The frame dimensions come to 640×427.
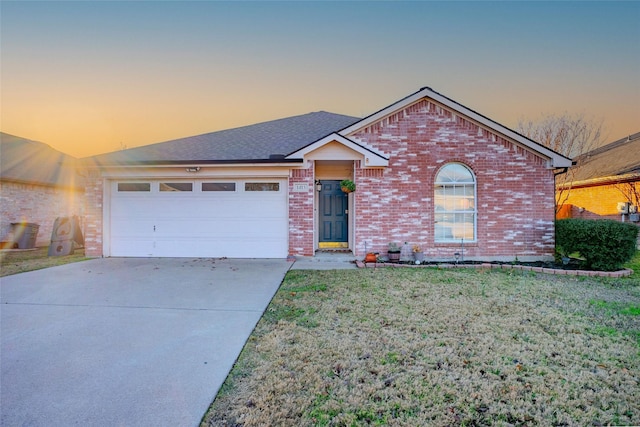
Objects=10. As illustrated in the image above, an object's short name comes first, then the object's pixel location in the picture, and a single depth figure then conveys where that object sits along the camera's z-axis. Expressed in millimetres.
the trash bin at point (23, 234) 12586
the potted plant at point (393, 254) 8617
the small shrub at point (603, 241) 7355
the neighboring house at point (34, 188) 12797
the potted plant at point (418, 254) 8695
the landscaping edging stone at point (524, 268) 7406
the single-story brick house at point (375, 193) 9062
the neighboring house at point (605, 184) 12625
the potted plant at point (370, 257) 8578
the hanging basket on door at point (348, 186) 9023
